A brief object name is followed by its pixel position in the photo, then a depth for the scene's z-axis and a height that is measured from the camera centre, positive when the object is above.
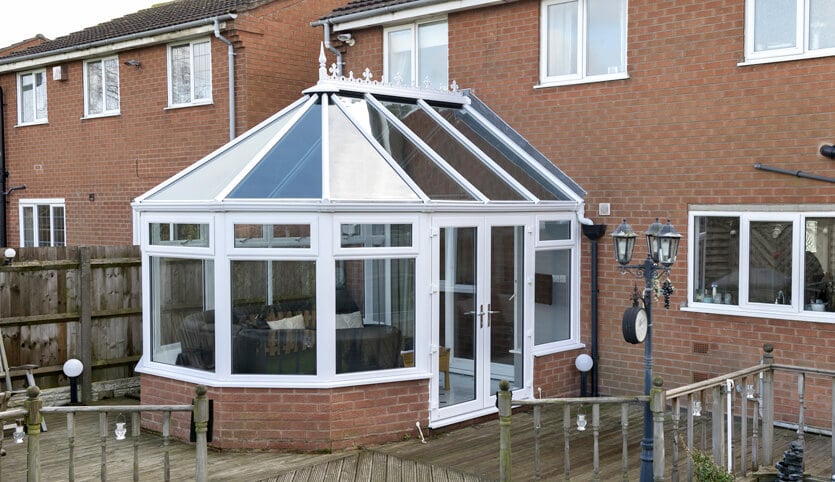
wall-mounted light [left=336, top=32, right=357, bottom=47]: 12.27 +2.51
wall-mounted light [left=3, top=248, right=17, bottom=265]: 9.83 -0.53
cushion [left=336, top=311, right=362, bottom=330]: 7.90 -1.05
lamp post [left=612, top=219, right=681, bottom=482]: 6.47 -0.41
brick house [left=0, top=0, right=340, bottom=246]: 13.01 +1.87
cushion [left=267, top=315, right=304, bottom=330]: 7.91 -1.08
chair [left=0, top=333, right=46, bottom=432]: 8.93 -1.78
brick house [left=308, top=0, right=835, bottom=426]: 8.38 +0.68
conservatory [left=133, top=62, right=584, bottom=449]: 7.81 -0.68
